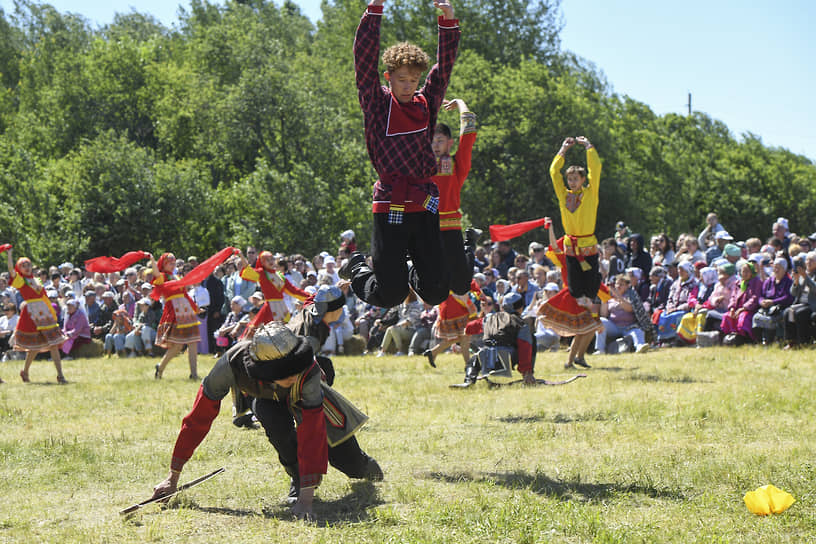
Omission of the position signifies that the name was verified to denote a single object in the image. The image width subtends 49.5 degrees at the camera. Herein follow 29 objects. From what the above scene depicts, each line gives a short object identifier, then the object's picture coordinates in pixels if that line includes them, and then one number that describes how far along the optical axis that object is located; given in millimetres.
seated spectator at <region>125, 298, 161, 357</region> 17125
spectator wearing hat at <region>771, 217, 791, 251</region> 13674
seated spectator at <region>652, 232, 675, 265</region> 15008
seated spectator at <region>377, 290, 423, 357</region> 15023
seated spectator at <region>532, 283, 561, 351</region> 14398
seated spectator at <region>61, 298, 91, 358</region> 16880
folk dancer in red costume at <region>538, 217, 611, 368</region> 11227
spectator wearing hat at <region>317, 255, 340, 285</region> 15594
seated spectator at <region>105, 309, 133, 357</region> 17297
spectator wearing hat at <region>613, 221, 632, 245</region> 16162
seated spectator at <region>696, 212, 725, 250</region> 15117
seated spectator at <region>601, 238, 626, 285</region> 14617
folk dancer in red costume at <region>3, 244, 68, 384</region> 12789
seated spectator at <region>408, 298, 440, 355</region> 14820
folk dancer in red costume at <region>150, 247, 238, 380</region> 12234
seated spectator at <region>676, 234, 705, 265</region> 14234
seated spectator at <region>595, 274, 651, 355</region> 13508
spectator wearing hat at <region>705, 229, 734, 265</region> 14250
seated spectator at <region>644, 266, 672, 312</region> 13875
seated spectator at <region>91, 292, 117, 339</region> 18062
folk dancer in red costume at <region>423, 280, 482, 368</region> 11758
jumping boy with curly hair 5668
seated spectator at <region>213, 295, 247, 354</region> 15039
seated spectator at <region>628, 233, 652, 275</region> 14594
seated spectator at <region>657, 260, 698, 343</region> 13445
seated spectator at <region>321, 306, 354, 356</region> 15307
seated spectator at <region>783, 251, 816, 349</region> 11680
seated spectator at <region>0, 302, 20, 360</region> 17672
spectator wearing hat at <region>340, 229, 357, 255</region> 15573
